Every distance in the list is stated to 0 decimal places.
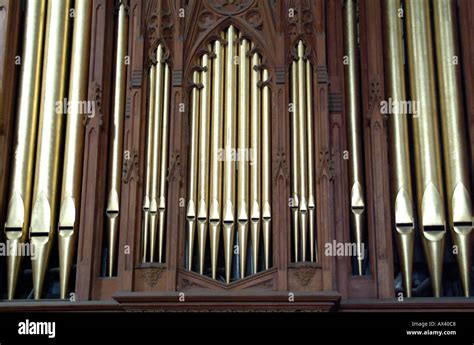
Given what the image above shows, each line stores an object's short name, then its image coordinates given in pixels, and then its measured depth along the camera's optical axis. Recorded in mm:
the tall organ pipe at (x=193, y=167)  10477
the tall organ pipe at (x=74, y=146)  10805
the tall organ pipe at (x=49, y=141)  10836
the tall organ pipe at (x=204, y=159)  10469
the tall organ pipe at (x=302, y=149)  10391
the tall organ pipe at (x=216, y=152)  10445
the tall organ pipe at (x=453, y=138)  10516
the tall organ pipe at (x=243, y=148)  10414
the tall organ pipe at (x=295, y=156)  10406
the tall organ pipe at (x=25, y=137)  10883
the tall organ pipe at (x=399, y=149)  10555
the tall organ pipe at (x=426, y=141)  10523
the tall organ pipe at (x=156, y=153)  10500
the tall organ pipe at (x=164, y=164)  10492
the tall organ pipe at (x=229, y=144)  10430
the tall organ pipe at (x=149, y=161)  10492
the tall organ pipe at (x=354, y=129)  10742
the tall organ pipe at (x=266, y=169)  10422
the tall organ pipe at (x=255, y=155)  10430
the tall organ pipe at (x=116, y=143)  10859
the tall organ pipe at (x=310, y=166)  10336
